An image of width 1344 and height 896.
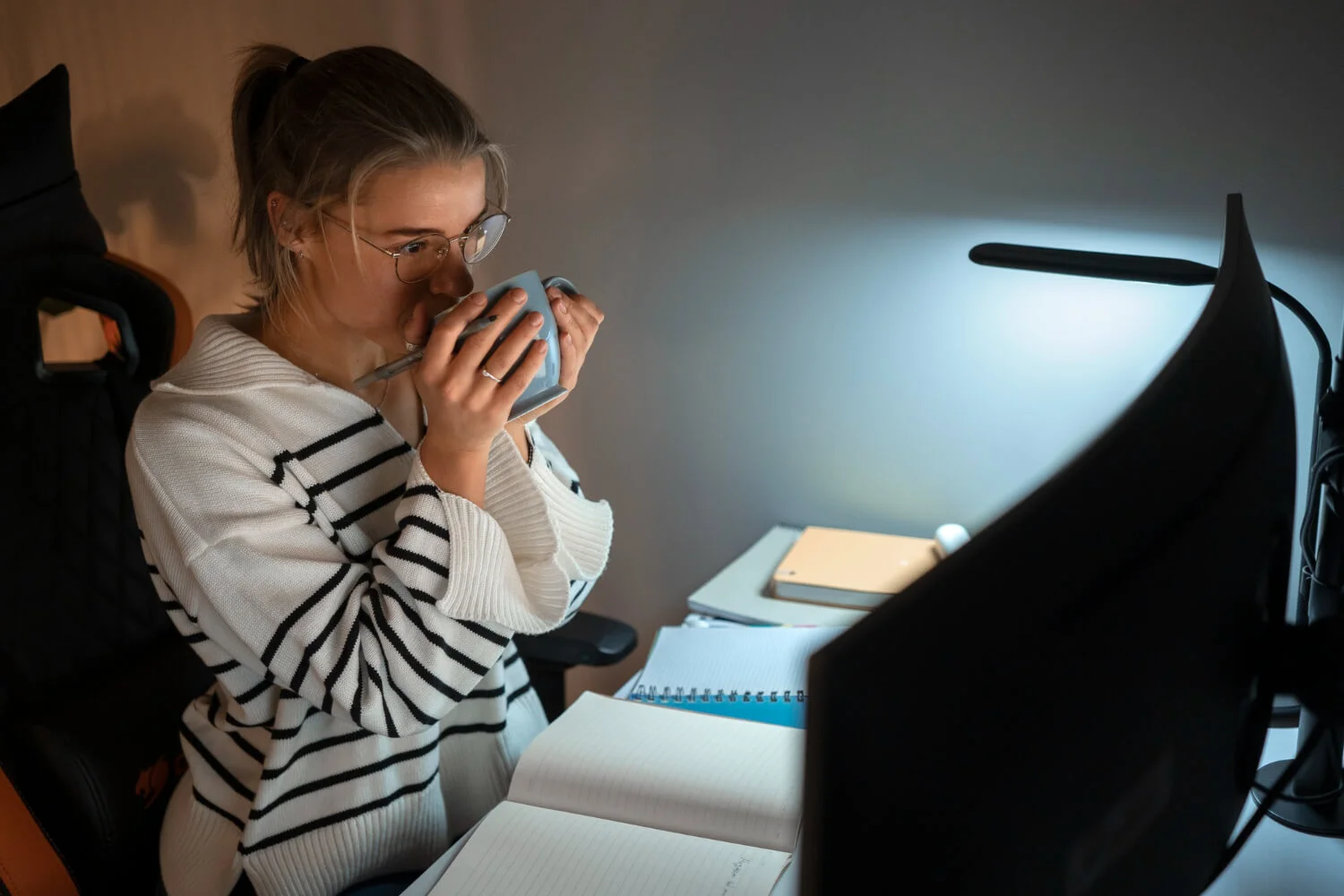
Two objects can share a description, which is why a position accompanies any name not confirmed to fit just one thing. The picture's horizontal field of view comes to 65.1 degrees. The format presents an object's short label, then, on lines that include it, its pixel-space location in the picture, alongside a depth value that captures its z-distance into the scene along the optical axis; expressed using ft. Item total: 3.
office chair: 3.15
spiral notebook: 3.62
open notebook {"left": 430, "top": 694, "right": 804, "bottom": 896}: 2.59
